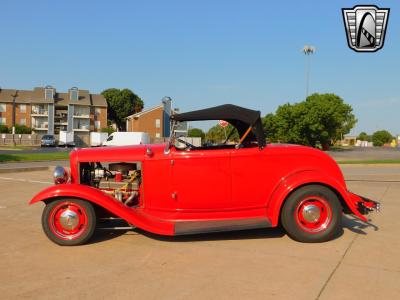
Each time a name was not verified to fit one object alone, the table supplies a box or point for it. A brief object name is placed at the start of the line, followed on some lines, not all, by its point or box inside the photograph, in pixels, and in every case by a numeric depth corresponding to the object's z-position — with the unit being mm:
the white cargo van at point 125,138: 34438
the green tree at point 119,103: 83750
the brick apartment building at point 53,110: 71312
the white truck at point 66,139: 52550
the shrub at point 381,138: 128000
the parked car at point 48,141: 50219
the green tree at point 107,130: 67062
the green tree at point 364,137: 148375
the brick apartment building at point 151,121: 66812
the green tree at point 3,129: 61256
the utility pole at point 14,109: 70900
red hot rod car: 4695
